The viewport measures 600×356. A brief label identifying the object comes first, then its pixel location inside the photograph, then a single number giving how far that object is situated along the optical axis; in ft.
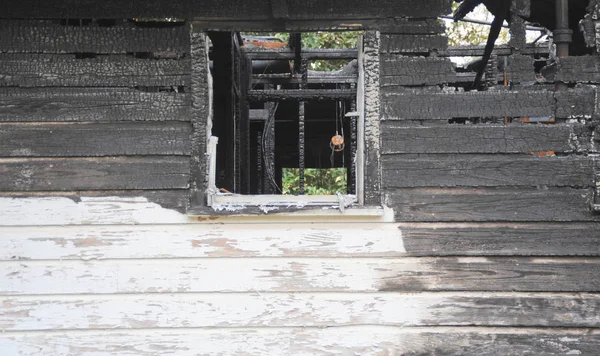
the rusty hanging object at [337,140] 24.08
